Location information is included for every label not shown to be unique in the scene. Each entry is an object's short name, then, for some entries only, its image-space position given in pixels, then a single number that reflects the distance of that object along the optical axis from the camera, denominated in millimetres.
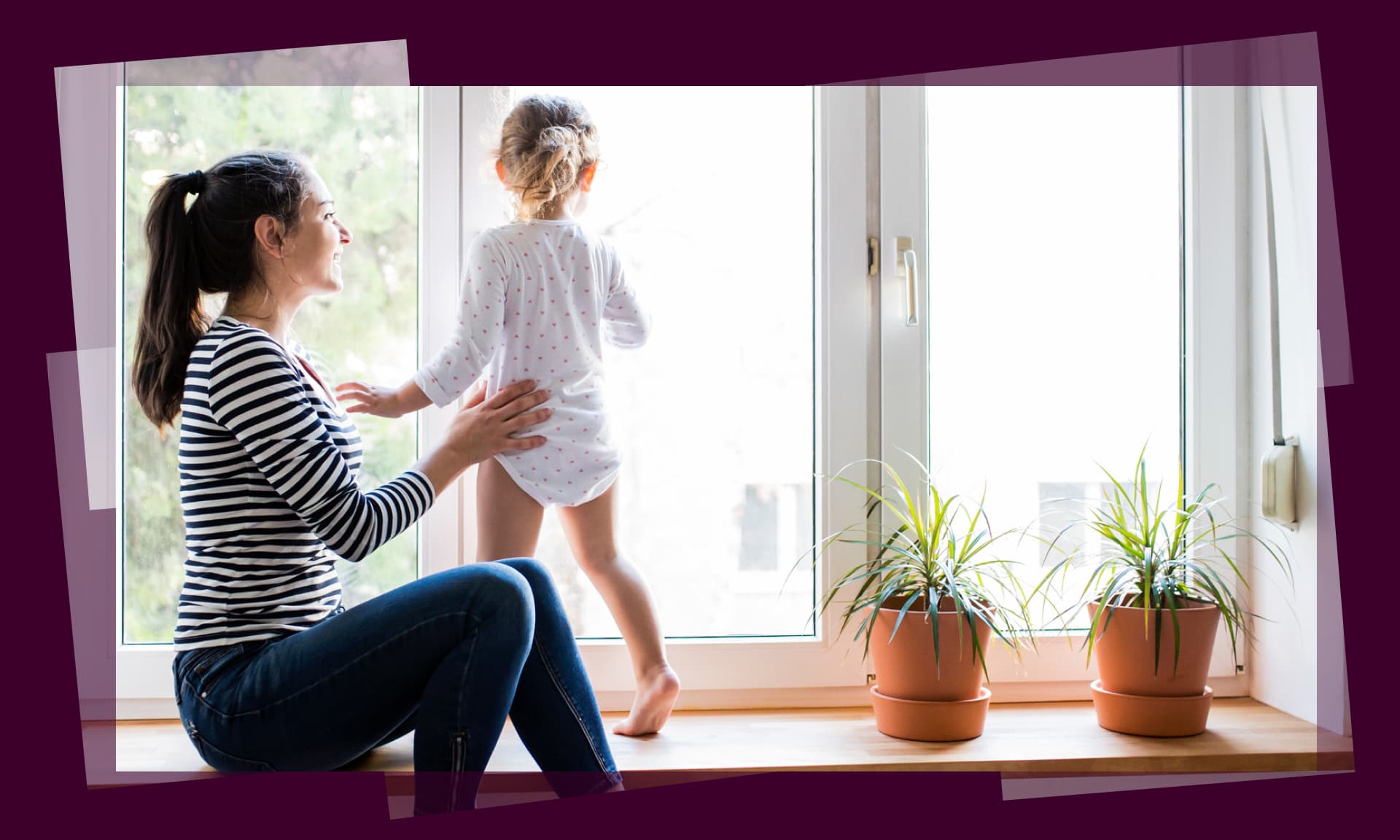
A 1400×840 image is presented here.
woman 1426
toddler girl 1811
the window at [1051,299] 2076
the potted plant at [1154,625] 1820
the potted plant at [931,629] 1784
